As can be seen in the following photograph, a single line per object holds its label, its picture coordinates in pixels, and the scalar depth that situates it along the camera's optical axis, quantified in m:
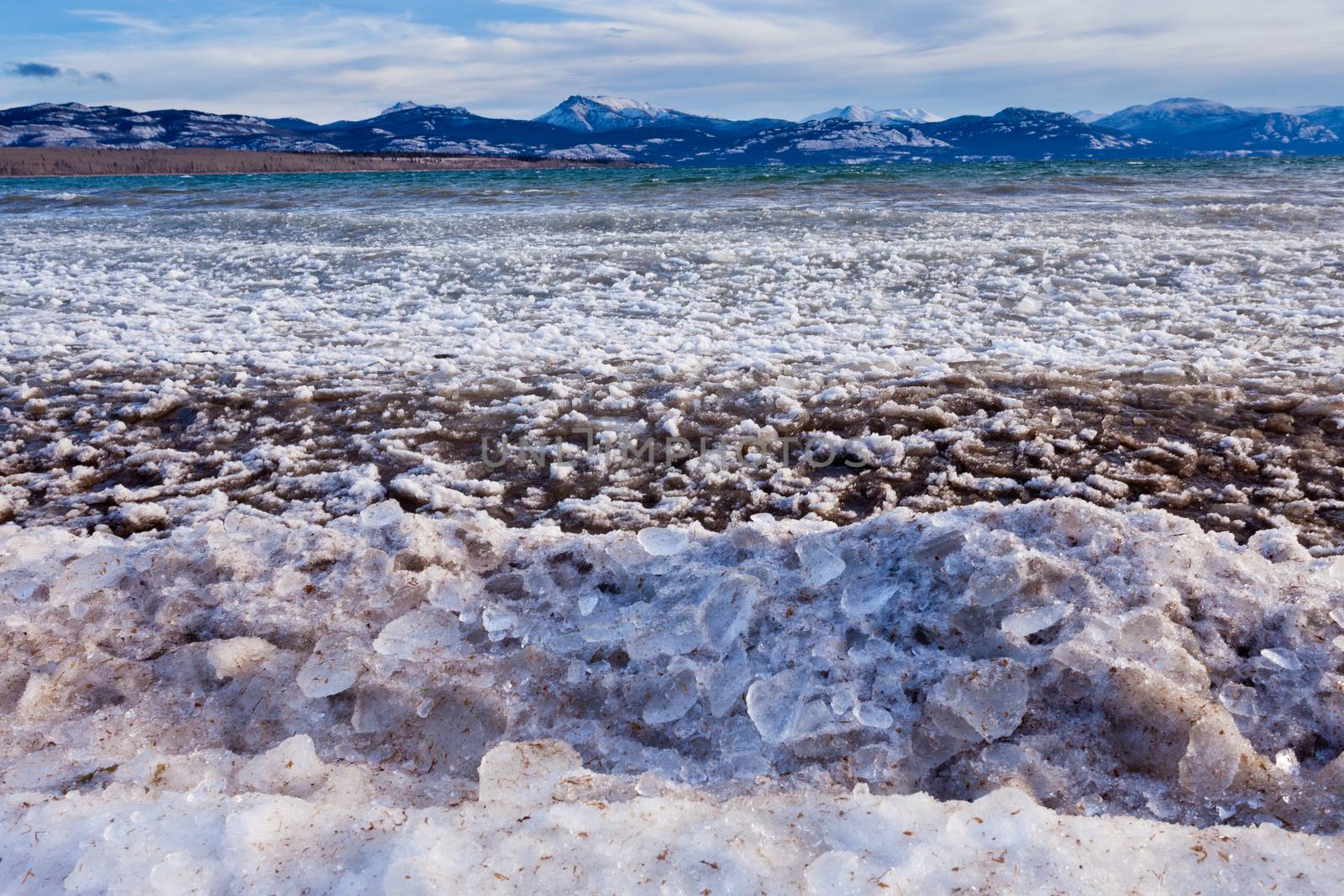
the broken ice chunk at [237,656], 1.94
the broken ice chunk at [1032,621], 1.87
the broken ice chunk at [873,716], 1.74
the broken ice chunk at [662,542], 2.39
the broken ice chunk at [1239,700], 1.70
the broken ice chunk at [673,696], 1.81
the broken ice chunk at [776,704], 1.73
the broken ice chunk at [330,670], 1.87
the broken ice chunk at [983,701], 1.70
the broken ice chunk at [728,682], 1.82
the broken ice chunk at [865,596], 2.06
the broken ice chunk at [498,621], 2.09
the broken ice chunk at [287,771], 1.57
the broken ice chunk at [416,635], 2.00
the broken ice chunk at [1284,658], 1.76
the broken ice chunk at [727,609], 2.01
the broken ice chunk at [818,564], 2.18
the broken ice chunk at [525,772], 1.52
